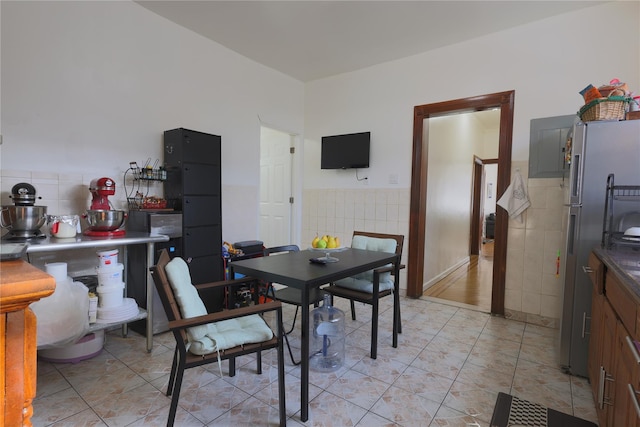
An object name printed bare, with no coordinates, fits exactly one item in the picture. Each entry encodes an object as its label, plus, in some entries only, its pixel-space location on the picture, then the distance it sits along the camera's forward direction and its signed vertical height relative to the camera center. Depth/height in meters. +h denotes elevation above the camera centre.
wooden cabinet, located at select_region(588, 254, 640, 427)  1.09 -0.63
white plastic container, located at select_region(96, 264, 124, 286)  2.30 -0.61
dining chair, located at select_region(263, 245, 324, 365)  2.39 -0.80
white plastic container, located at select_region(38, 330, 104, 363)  2.29 -1.16
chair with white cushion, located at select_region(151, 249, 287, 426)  1.50 -0.69
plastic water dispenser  2.32 -1.08
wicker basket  1.99 +0.57
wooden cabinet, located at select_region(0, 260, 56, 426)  0.74 -0.37
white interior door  4.89 +0.10
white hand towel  3.18 +0.00
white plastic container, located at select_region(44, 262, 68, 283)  2.06 -0.52
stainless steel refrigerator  1.97 -0.01
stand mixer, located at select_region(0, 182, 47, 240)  2.08 -0.18
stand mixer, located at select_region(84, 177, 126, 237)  2.35 -0.18
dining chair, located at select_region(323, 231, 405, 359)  2.41 -0.74
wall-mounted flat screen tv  4.18 +0.59
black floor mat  1.72 -1.20
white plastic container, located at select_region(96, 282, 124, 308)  2.29 -0.75
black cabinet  2.96 -0.02
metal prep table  1.98 -0.35
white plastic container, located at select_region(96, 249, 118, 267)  2.30 -0.48
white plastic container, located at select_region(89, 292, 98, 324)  2.21 -0.81
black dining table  1.73 -0.47
